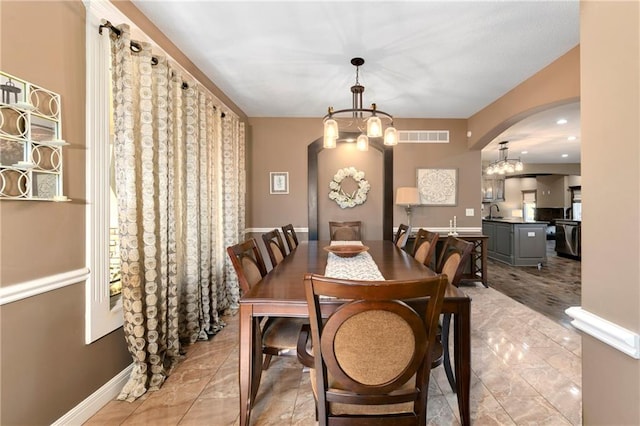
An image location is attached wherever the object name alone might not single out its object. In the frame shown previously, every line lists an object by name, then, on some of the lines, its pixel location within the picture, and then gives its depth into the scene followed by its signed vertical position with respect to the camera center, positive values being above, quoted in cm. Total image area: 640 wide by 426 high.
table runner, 187 -41
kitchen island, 599 -66
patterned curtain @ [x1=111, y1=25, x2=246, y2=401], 187 +3
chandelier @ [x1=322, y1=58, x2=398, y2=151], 248 +75
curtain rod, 176 +115
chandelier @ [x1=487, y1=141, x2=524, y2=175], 658 +105
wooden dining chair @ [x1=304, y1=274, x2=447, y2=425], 99 -51
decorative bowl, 244 -33
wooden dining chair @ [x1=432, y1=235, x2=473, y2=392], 175 -36
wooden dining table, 145 -53
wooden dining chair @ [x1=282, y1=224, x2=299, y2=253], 319 -30
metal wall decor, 125 +33
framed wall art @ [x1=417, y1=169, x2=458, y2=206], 470 +41
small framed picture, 468 +50
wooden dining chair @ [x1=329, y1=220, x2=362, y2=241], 412 -29
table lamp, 431 +24
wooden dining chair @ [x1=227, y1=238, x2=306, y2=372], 169 -73
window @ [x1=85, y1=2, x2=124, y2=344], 168 +20
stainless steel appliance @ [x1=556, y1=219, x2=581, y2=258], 666 -64
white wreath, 465 +36
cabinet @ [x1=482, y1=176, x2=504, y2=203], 921 +73
